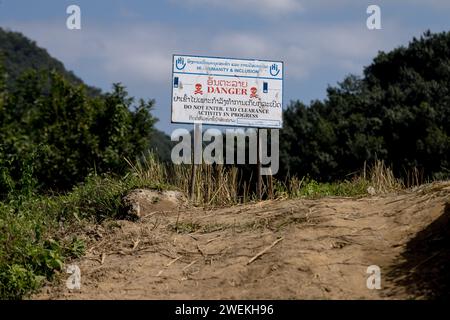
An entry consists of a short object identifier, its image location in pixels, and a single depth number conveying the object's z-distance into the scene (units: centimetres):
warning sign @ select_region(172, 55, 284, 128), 1093
